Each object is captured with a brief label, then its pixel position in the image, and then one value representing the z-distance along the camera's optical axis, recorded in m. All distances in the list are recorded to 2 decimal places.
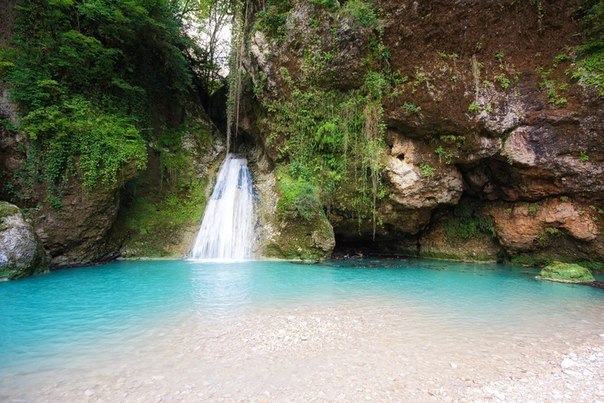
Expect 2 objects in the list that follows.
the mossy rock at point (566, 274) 8.88
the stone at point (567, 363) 3.65
